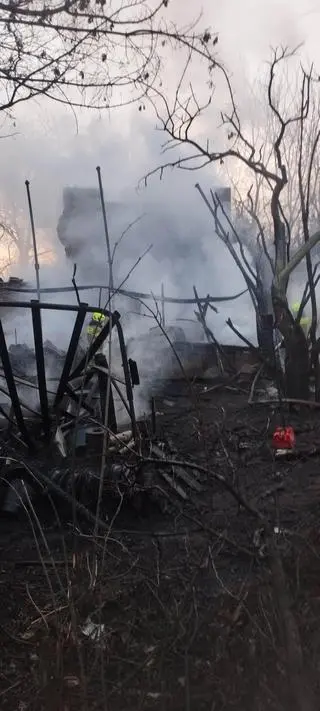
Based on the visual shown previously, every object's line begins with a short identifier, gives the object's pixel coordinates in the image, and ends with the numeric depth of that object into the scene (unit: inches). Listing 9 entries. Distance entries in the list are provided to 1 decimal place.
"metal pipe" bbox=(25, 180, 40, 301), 277.9
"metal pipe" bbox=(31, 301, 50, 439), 202.1
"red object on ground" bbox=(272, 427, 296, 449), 213.5
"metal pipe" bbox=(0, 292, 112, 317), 193.3
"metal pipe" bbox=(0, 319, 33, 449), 197.3
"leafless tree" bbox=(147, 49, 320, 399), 328.2
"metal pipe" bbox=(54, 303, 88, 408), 203.9
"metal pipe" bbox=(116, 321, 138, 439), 200.1
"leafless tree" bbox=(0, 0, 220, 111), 148.1
